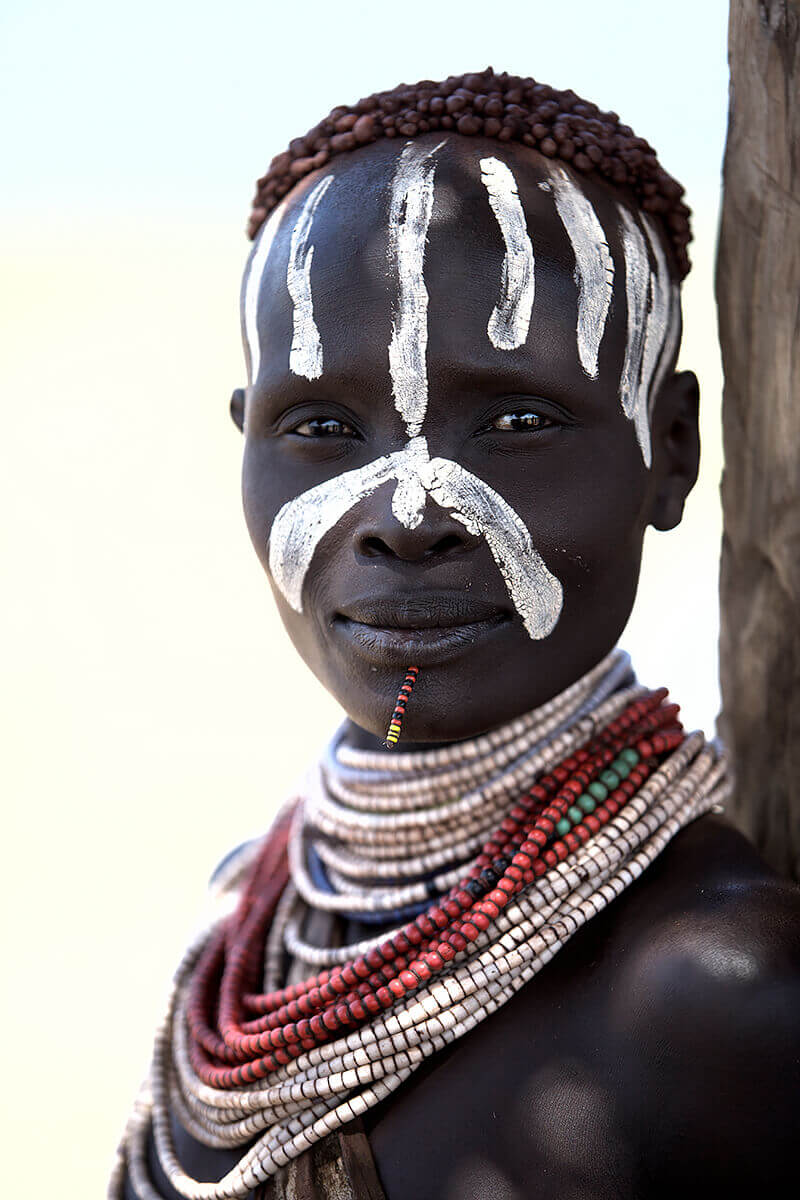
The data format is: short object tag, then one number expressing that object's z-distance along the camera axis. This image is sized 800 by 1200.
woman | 1.58
